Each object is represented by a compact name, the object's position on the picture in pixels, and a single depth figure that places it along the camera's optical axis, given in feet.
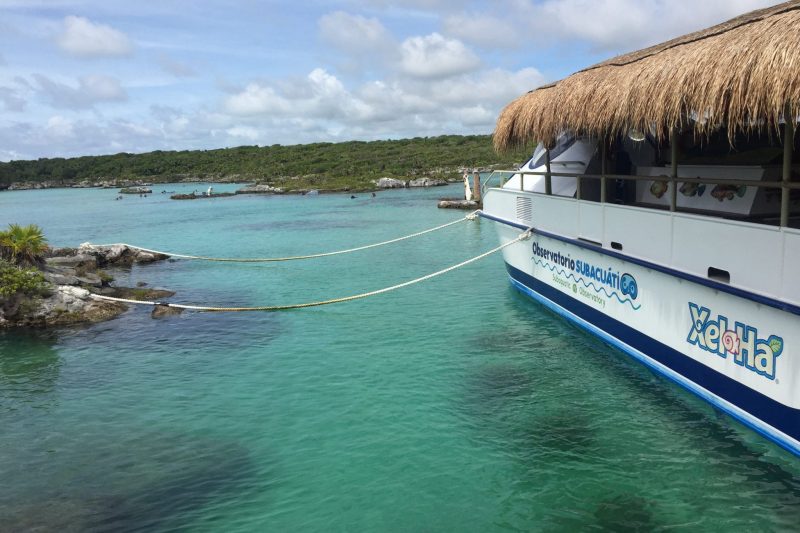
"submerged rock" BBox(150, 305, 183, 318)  48.55
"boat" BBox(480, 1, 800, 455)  21.20
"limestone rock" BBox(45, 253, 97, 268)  64.08
